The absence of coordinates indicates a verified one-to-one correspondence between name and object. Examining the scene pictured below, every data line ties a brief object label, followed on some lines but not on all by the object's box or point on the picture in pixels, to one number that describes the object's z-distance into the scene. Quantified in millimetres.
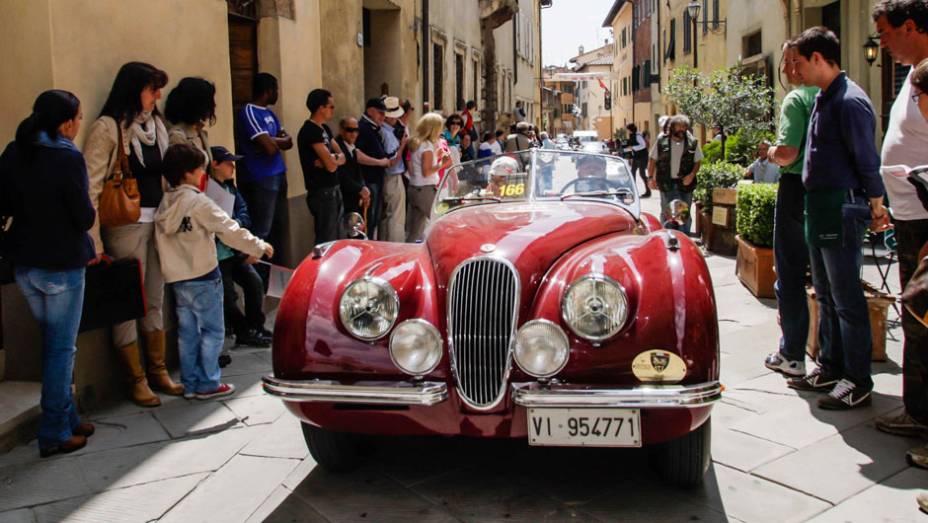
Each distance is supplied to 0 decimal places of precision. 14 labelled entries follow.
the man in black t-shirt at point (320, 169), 7812
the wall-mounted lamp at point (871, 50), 12703
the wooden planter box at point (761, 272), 7828
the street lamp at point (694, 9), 23781
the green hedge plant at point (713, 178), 10922
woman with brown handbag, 5055
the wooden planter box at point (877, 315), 5582
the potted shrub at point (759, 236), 7840
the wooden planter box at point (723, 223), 10383
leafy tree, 14102
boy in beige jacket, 5172
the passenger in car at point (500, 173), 5172
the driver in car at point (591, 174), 5098
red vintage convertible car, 3457
